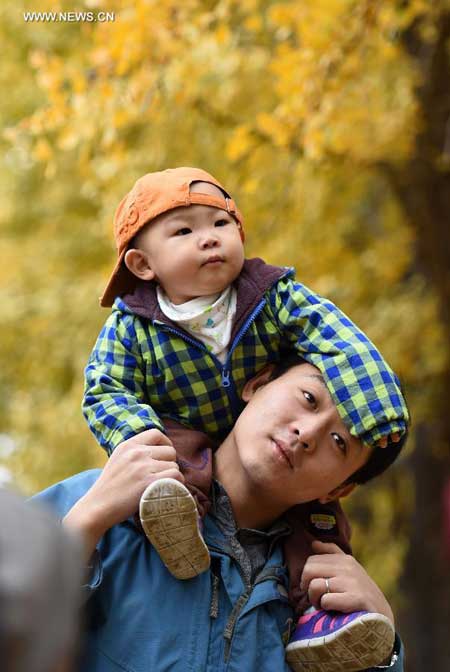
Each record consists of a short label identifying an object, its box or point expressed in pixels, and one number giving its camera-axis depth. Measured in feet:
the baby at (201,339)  16.17
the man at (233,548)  15.49
